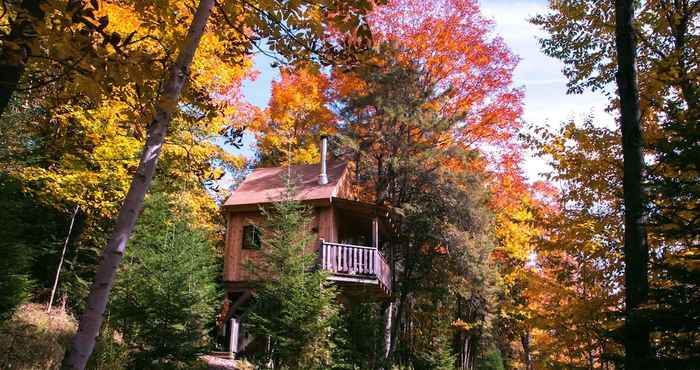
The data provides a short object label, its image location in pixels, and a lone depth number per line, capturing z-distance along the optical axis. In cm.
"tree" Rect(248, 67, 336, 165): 2147
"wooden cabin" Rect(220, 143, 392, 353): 1451
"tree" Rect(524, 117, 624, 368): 931
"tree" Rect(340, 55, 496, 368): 1662
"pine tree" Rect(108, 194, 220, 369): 1101
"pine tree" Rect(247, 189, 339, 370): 1141
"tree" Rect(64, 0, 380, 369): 300
